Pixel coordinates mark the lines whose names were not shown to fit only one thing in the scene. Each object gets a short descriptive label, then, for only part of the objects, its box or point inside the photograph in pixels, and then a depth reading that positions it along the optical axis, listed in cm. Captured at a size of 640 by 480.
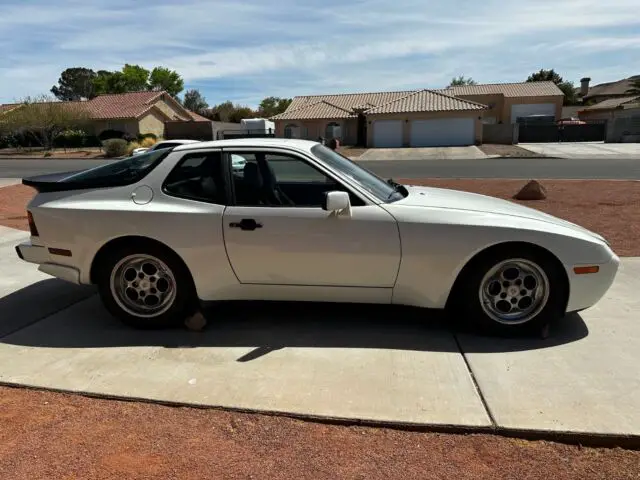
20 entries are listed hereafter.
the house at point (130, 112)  5282
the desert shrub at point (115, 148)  3738
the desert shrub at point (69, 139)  5000
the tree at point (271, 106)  7965
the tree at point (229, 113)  7731
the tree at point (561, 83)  7775
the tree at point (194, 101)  9388
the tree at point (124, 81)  8644
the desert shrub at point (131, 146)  3798
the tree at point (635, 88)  6469
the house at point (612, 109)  5119
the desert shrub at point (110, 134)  5192
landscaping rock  1152
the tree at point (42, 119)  4638
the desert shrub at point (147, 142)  4122
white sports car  378
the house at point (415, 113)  4216
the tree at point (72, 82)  10675
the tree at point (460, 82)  9004
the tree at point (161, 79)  9012
